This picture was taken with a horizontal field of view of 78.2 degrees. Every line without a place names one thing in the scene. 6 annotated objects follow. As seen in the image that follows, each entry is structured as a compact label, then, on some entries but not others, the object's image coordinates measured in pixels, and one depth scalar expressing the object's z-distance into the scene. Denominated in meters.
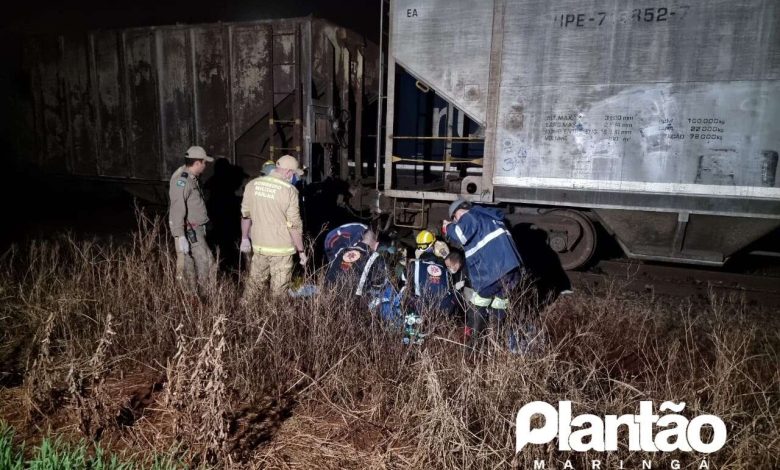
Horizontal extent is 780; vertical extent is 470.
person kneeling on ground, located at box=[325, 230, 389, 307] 4.49
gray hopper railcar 5.40
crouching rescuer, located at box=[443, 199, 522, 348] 4.30
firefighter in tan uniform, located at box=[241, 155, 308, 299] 4.89
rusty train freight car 8.41
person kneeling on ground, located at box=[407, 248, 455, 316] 4.38
